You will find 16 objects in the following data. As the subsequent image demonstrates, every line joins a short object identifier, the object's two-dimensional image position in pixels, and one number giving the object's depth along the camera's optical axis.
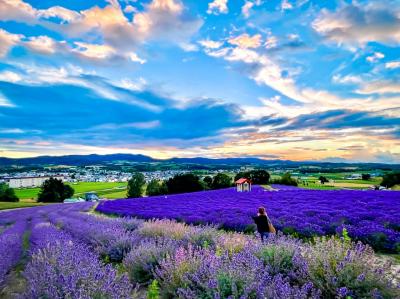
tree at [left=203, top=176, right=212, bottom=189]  51.24
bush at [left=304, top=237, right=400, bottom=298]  3.74
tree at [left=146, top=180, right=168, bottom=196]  48.84
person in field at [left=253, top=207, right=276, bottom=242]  7.71
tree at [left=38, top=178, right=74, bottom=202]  53.53
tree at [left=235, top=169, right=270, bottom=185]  50.19
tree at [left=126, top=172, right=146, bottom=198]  52.75
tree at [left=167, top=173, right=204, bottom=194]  47.69
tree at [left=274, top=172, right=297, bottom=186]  48.22
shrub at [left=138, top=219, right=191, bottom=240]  7.24
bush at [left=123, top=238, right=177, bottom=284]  5.16
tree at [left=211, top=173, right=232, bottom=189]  51.53
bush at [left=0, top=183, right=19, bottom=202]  48.47
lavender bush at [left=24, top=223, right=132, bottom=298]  3.13
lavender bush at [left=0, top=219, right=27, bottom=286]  5.25
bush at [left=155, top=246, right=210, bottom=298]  4.05
